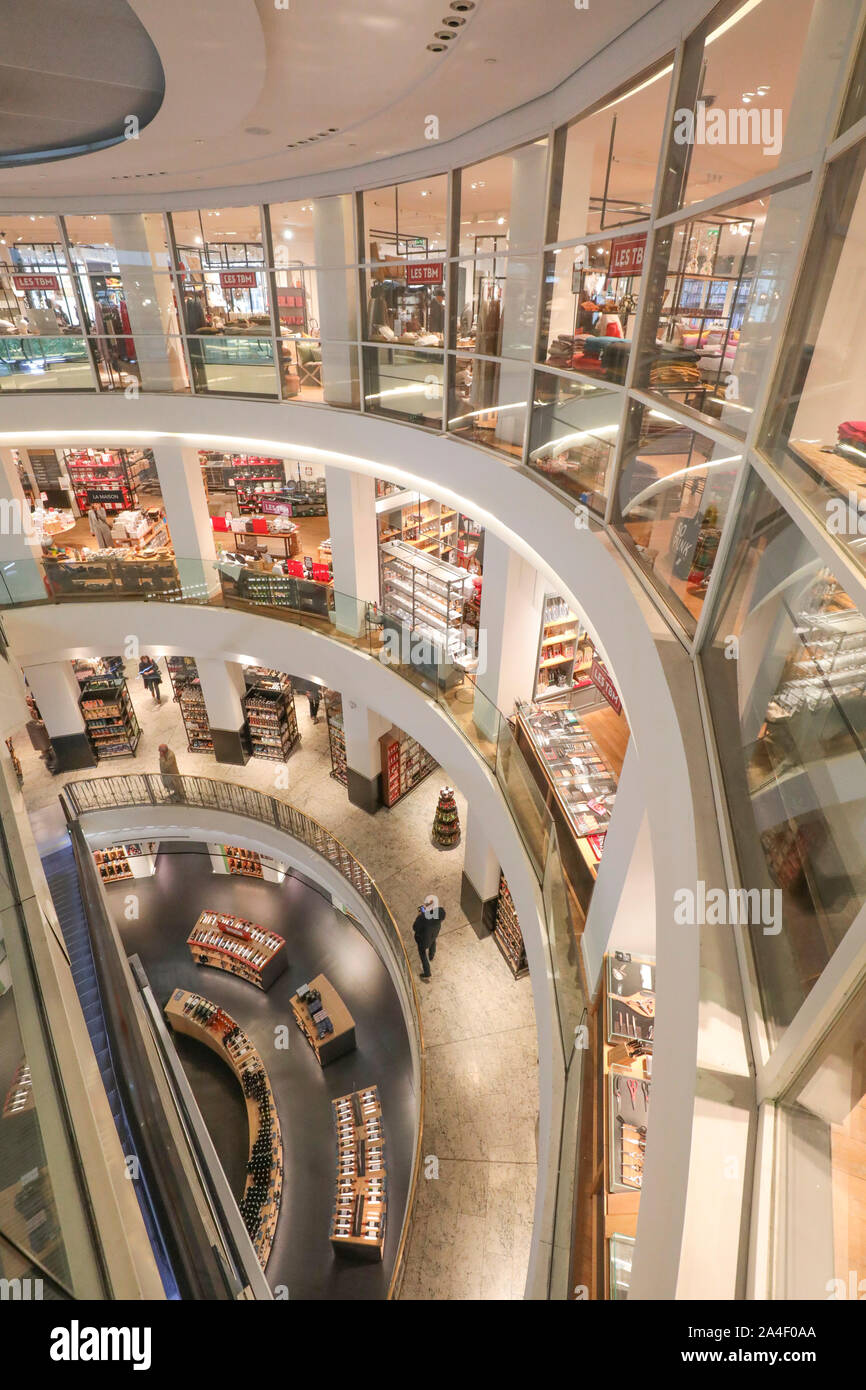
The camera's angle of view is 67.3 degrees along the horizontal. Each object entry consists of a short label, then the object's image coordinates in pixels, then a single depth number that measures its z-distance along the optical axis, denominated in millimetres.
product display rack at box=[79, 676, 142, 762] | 12602
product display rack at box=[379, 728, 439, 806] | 11578
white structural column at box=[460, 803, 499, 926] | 9227
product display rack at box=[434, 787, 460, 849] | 11055
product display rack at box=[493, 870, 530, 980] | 9094
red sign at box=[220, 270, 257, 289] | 8742
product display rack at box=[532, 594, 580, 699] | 8062
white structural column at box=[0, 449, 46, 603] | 10250
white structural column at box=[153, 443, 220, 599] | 10289
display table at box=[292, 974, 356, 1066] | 10258
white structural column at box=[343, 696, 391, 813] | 11023
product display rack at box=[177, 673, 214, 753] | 12750
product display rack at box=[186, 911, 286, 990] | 11523
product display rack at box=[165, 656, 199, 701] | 12836
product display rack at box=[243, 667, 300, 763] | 12531
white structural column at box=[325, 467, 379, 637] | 9433
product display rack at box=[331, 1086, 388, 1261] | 8289
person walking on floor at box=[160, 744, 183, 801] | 11977
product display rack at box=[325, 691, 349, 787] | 12219
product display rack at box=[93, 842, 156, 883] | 13273
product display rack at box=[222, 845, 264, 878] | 13406
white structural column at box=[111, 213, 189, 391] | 8953
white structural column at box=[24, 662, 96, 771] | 11945
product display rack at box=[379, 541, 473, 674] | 9367
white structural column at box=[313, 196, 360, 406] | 7637
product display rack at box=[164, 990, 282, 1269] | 8789
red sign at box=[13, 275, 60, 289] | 9383
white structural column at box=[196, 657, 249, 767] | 11781
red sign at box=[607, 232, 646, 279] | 3364
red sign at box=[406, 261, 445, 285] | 6492
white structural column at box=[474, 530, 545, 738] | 7191
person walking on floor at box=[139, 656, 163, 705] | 14164
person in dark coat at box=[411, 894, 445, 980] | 8953
